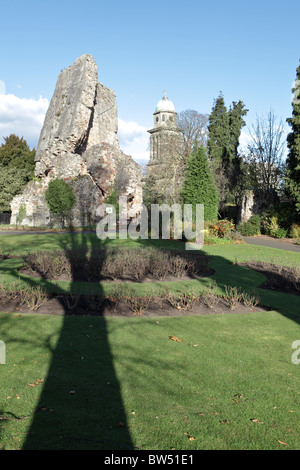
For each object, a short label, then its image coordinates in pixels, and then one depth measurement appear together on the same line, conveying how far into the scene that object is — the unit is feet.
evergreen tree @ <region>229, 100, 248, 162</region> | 129.39
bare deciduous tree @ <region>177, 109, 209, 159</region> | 119.86
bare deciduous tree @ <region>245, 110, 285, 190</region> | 96.17
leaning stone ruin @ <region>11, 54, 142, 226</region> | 108.58
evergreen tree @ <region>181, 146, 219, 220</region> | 79.36
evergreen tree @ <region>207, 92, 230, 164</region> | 125.49
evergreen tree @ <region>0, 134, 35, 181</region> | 139.21
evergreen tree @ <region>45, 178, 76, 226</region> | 101.90
